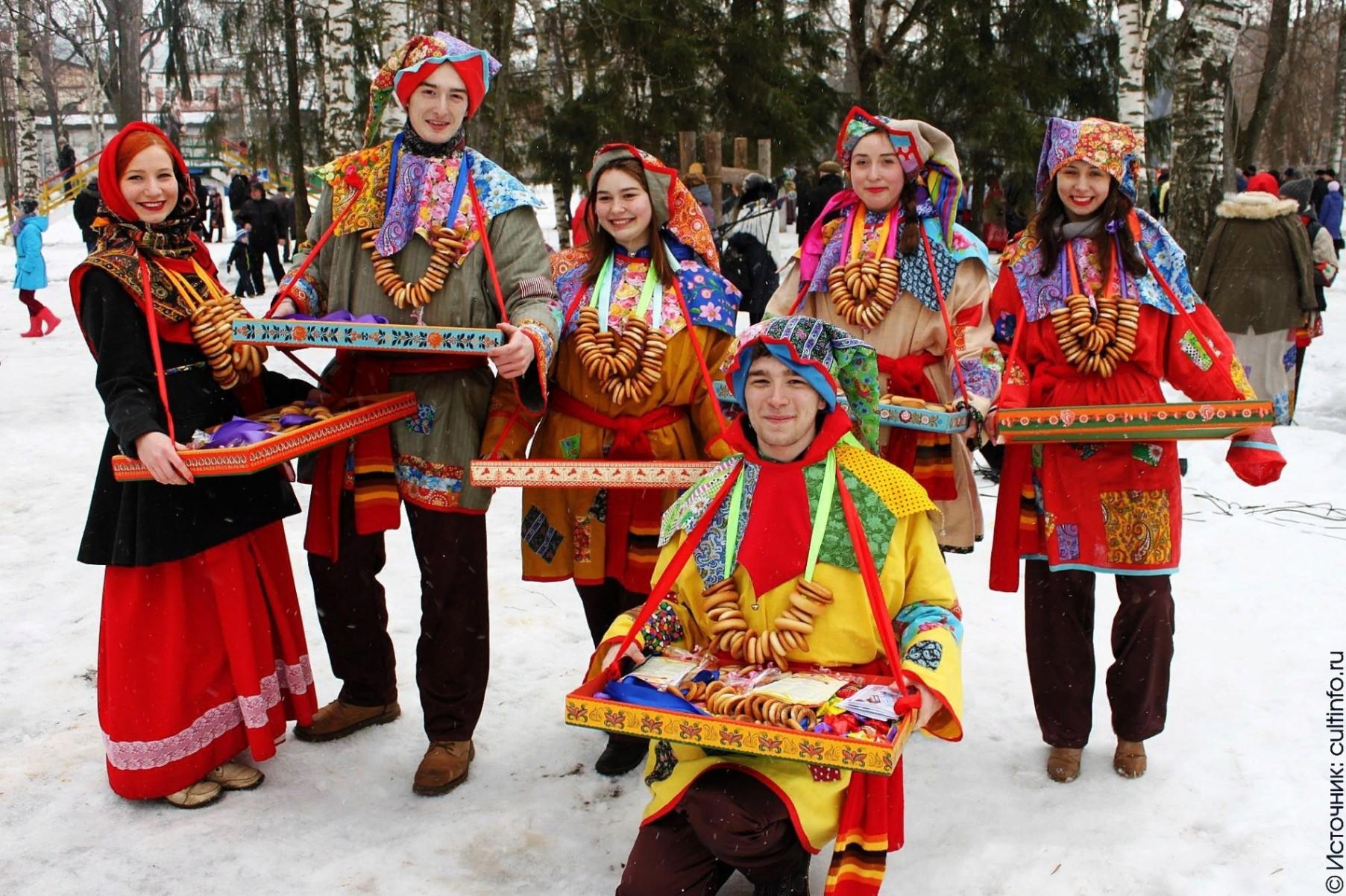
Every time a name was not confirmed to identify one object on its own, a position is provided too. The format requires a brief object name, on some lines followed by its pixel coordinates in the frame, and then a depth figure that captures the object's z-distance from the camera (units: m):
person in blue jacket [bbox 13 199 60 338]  12.27
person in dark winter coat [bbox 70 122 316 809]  3.14
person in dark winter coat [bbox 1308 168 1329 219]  18.02
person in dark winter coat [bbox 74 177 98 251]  16.80
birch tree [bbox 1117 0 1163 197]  10.87
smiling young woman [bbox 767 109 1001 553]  3.53
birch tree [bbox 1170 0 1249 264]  9.94
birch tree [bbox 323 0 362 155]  11.18
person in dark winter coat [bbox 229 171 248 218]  21.86
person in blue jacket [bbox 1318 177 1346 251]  17.19
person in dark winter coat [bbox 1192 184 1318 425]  8.12
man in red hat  3.31
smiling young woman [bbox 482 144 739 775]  3.40
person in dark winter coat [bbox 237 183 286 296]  16.66
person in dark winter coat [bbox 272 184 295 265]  18.58
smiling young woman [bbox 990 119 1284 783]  3.36
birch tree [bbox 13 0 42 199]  20.73
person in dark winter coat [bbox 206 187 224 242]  23.28
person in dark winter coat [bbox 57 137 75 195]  28.56
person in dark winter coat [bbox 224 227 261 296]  16.03
